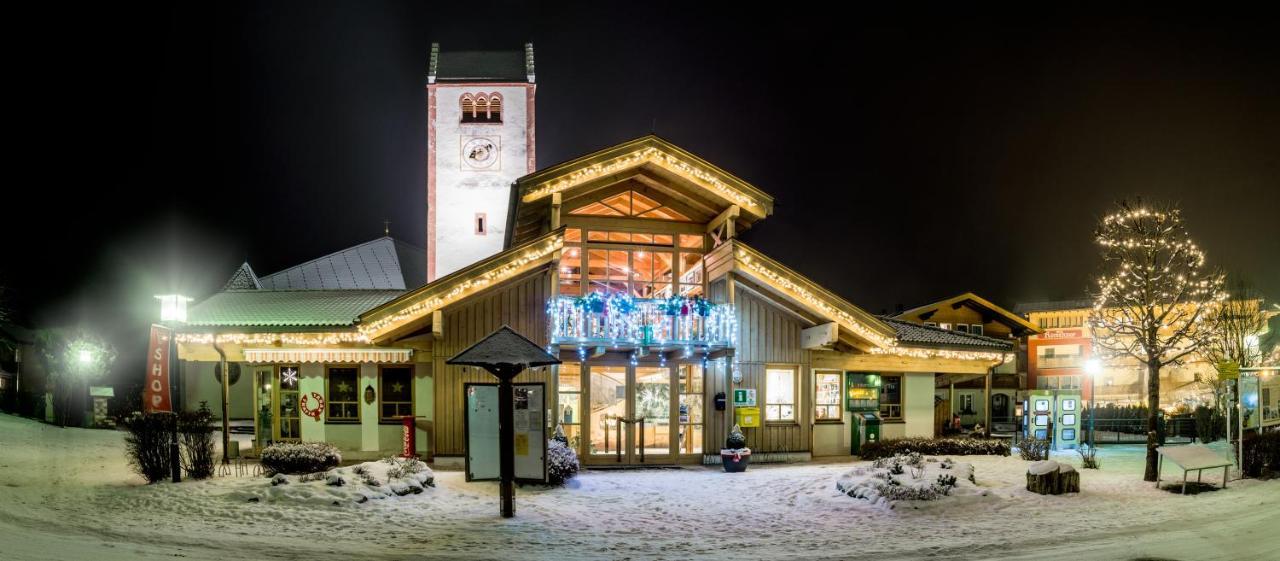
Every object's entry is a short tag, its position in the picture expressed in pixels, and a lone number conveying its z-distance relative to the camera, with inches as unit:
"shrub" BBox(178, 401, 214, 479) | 565.0
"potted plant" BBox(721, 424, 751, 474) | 681.0
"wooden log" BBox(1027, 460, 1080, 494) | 534.6
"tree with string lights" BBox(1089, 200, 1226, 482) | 618.8
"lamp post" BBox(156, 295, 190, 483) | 570.6
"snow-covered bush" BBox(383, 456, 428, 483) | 538.3
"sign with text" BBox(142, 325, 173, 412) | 553.0
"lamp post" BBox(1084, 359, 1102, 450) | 876.6
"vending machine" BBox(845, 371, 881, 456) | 787.4
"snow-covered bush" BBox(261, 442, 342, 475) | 575.5
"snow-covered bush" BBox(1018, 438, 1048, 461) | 733.3
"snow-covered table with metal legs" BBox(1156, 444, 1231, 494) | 543.8
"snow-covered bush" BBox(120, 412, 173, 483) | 547.2
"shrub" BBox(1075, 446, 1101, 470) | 684.7
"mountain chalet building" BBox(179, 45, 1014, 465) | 678.5
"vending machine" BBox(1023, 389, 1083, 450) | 850.8
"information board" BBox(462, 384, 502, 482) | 578.6
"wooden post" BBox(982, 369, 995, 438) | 842.2
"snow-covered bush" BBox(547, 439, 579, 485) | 576.4
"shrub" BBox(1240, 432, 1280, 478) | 590.9
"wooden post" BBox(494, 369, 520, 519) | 462.6
